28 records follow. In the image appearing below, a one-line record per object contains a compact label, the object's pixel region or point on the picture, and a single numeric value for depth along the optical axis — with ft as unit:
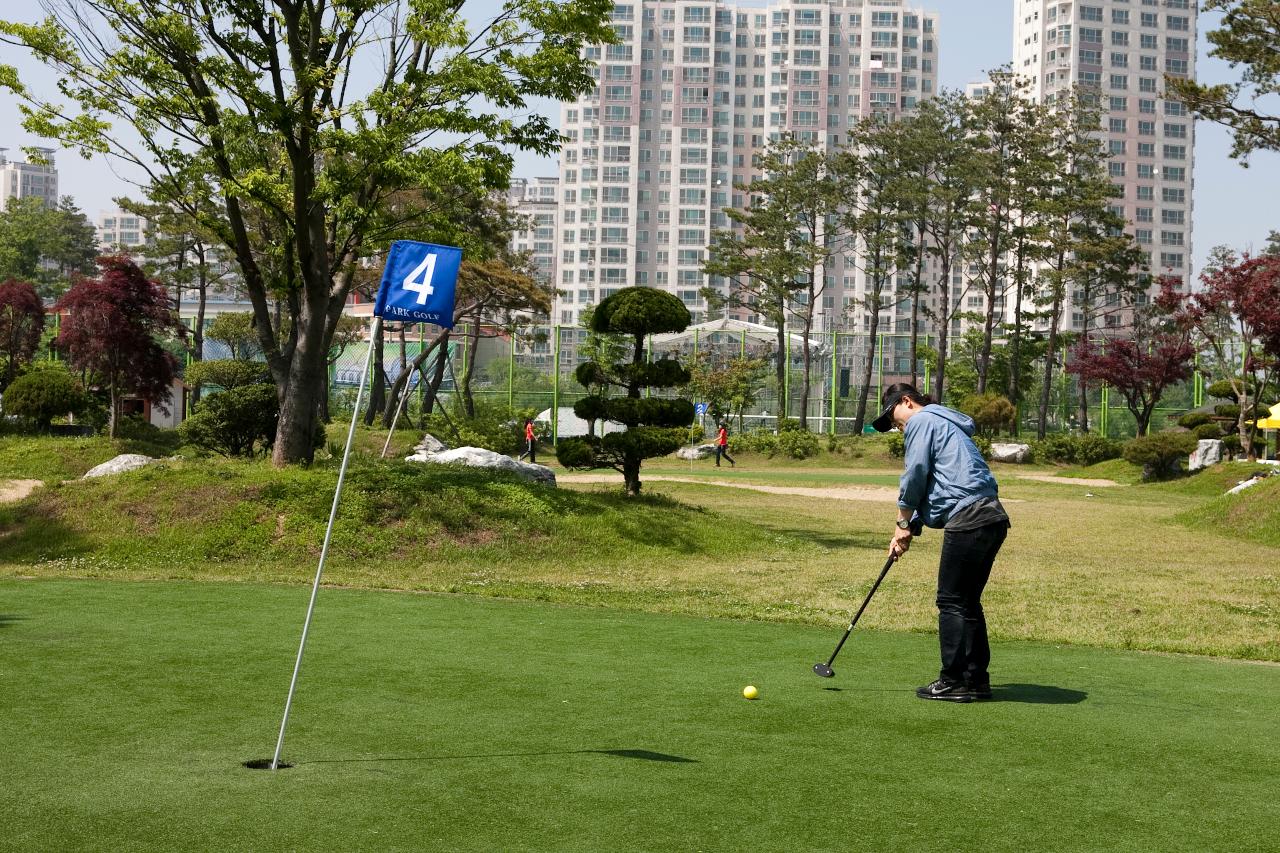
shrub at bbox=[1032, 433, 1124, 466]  161.48
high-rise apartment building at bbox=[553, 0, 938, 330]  433.48
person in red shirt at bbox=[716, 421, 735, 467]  147.37
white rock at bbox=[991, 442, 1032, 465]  162.71
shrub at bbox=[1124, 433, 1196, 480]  125.39
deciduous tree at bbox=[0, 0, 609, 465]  57.16
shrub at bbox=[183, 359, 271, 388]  110.11
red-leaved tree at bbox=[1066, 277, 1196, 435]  162.50
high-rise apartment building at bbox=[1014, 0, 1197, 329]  422.00
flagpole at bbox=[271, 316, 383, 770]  17.66
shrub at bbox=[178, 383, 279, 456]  74.49
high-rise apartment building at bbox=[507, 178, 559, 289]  615.20
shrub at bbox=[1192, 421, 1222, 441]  131.03
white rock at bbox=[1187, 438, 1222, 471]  123.24
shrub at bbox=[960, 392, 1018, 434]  176.86
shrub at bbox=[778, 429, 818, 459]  161.48
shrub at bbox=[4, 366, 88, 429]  91.81
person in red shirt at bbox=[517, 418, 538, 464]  133.49
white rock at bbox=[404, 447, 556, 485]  72.18
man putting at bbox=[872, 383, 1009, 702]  23.76
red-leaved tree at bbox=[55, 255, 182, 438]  88.07
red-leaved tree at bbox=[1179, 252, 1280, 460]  119.03
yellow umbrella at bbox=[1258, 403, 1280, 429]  112.98
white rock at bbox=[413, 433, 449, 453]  113.80
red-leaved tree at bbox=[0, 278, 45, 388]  109.81
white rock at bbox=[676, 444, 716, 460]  159.43
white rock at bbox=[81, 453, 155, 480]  64.95
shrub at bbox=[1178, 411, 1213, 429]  135.03
